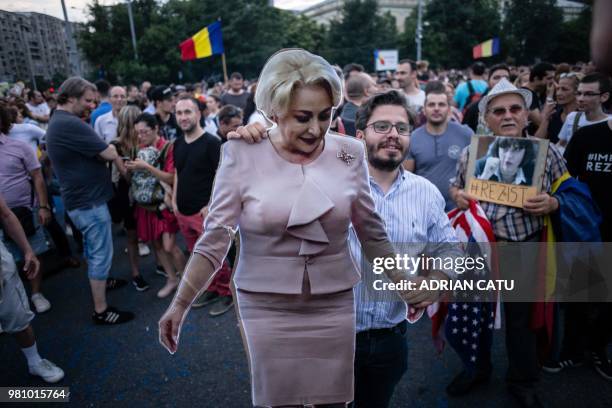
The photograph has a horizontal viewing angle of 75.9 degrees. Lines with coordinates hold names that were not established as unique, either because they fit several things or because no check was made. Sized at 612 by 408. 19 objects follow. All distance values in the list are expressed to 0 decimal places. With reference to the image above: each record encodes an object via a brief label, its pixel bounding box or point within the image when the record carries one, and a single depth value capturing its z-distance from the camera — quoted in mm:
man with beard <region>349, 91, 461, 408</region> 1823
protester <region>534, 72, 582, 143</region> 4281
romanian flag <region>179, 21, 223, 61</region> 10562
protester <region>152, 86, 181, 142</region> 6231
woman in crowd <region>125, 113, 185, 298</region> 4285
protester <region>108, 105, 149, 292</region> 4477
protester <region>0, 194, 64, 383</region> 2836
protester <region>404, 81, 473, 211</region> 3633
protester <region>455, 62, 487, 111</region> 7531
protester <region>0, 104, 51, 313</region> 3742
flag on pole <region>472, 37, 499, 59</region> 20061
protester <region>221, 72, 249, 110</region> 8500
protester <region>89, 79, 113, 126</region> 6484
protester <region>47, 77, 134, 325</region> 3688
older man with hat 2467
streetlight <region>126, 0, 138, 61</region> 29528
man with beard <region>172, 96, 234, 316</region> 4027
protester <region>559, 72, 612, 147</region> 3445
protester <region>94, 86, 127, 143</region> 5766
